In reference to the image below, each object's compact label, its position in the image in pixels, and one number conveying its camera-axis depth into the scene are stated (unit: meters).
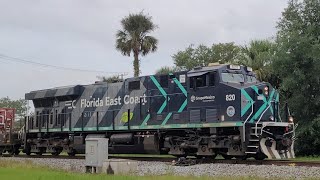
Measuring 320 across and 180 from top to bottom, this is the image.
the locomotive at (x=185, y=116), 17.16
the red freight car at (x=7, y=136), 27.36
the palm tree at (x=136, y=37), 39.22
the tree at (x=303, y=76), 23.30
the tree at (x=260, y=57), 27.65
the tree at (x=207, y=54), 50.16
